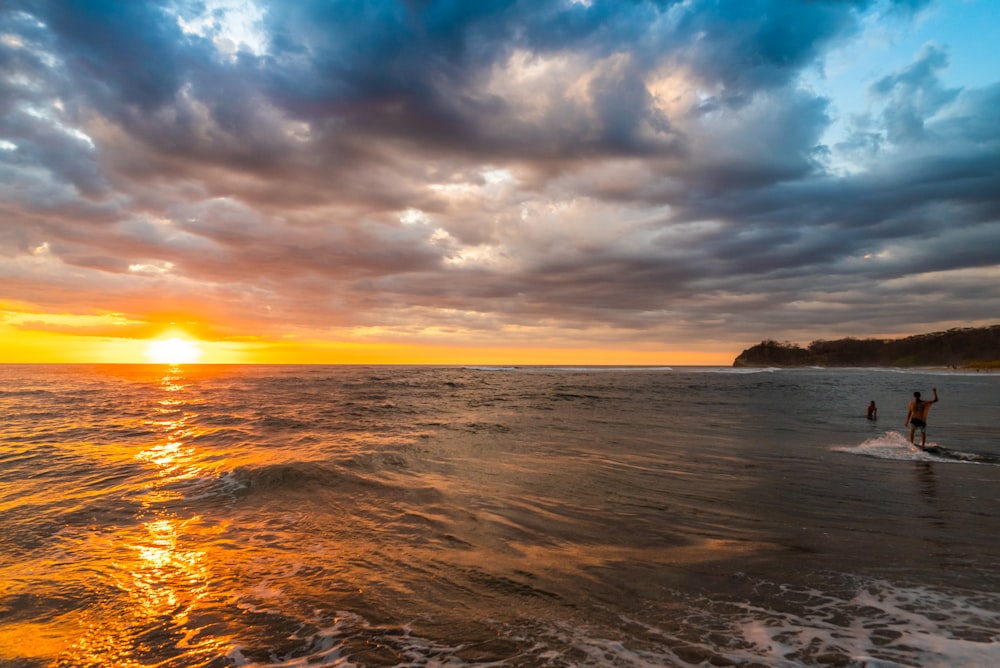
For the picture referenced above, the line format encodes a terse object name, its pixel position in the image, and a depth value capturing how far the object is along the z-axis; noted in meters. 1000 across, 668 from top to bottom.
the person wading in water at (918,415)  18.05
